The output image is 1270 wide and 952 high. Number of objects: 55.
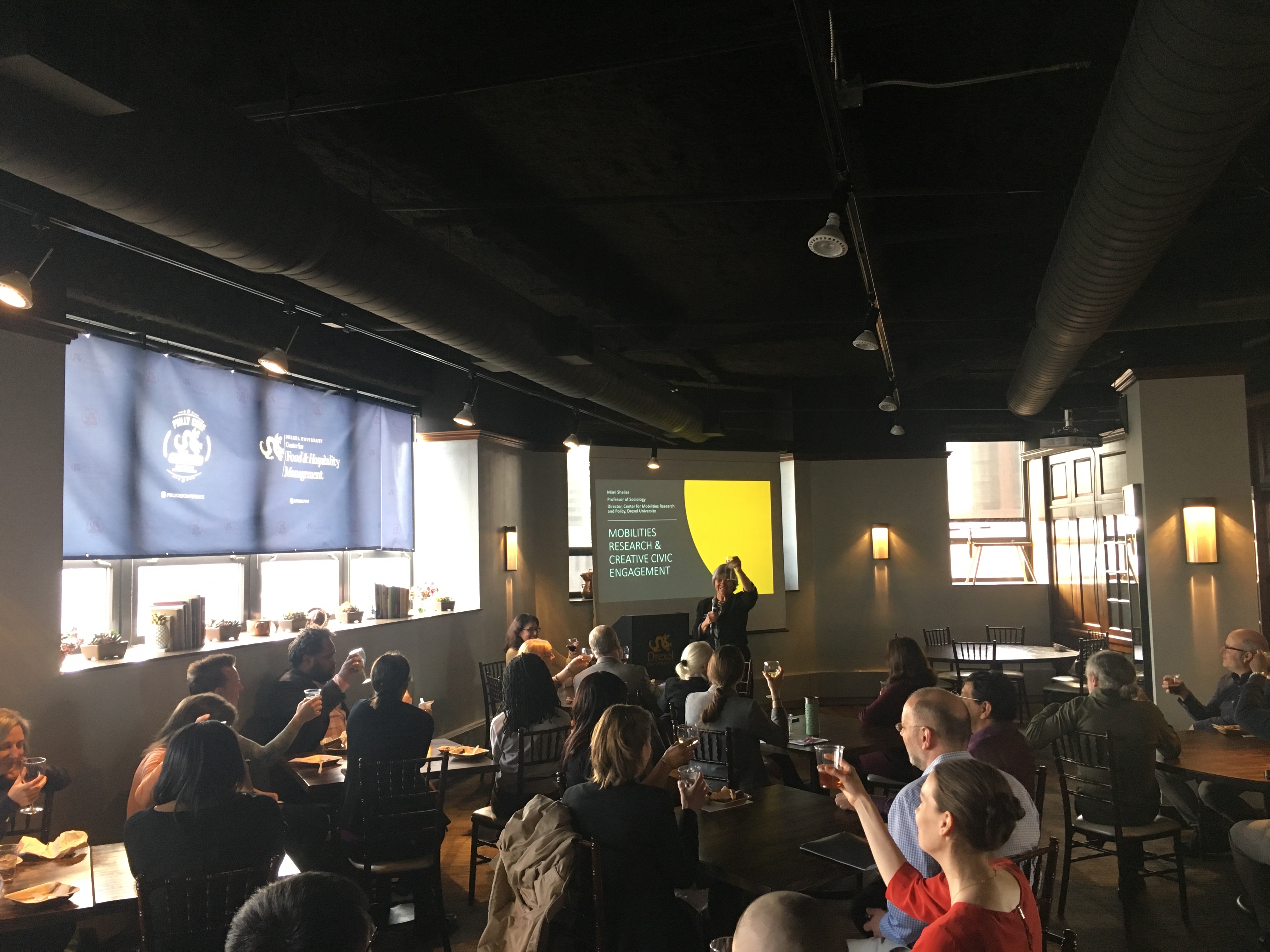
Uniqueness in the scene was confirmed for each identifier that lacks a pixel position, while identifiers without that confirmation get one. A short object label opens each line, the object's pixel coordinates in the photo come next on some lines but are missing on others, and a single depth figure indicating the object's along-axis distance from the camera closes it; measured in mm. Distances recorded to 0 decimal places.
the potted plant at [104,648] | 4625
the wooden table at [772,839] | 2803
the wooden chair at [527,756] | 4605
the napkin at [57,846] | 3111
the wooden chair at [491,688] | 7031
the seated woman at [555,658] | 6551
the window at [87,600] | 5000
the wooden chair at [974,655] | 8961
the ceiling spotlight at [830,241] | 3822
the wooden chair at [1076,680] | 8211
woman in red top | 1819
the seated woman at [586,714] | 3584
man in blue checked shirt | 2455
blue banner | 4898
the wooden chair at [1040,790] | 3496
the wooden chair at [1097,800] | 4285
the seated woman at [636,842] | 2732
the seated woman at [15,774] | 3148
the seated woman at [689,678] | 5488
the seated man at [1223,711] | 4918
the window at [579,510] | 10609
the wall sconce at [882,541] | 10961
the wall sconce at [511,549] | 8984
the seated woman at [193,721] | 3303
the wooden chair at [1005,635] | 10586
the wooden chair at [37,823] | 3658
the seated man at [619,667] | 5371
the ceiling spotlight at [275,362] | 5215
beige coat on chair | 2635
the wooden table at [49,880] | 2623
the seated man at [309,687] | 4938
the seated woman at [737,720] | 4090
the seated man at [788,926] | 1499
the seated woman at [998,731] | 3539
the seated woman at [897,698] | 4738
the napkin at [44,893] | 2672
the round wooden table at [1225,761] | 3881
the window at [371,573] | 7691
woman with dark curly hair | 4688
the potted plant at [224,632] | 5613
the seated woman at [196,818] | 2859
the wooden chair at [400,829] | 3924
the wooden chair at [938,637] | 10484
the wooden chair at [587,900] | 2699
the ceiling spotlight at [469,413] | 7238
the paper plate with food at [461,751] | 4949
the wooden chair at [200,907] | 2594
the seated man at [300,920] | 1487
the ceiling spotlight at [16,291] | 3564
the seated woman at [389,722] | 4199
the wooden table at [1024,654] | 8852
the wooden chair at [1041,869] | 2541
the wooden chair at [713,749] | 4051
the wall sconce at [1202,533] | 7199
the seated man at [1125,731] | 4340
